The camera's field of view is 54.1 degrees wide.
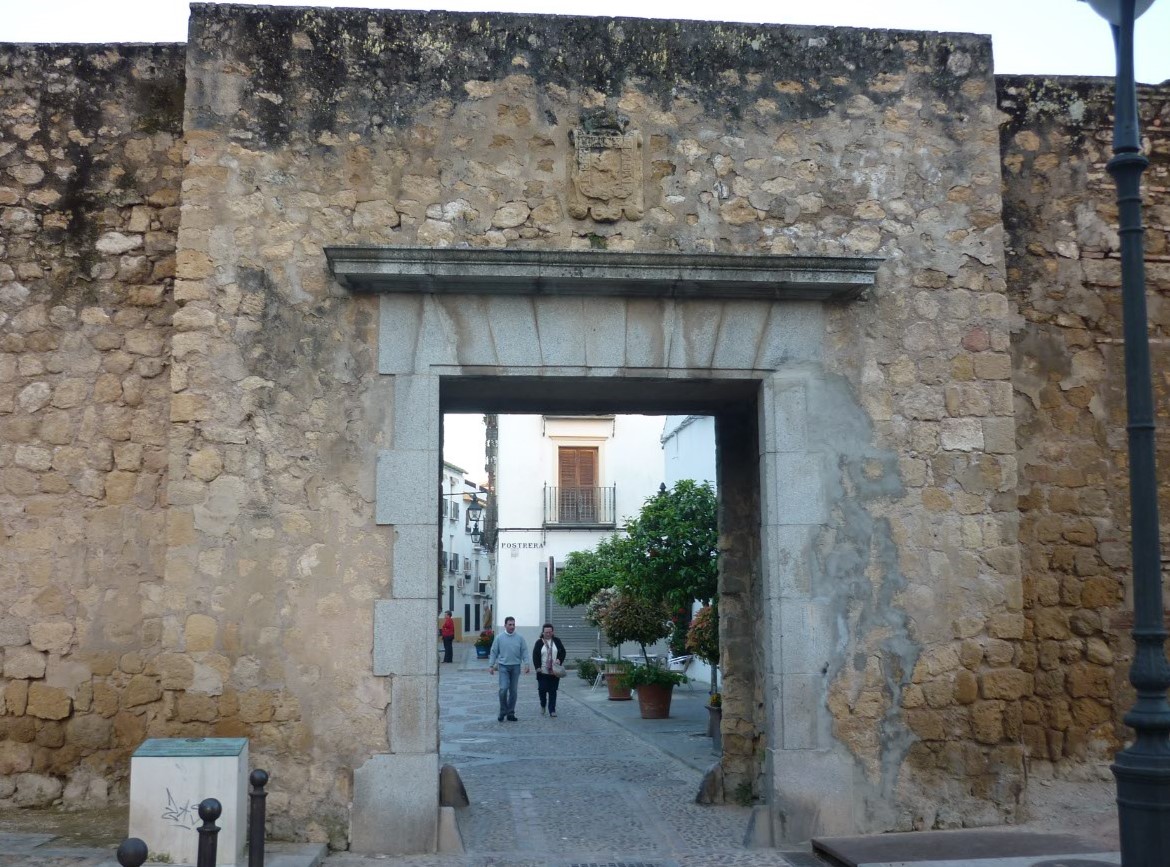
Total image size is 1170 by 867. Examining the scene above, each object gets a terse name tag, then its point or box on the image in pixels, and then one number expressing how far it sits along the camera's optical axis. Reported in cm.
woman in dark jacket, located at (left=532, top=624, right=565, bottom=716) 1505
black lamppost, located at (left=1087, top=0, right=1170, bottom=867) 417
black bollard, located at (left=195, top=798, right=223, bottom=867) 402
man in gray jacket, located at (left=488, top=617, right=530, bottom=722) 1414
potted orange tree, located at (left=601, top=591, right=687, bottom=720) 1633
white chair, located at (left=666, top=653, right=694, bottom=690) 2009
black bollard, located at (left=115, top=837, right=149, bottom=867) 338
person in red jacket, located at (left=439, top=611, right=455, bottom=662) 2736
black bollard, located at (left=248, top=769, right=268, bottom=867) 477
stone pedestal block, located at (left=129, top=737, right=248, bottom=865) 543
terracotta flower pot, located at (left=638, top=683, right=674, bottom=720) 1423
